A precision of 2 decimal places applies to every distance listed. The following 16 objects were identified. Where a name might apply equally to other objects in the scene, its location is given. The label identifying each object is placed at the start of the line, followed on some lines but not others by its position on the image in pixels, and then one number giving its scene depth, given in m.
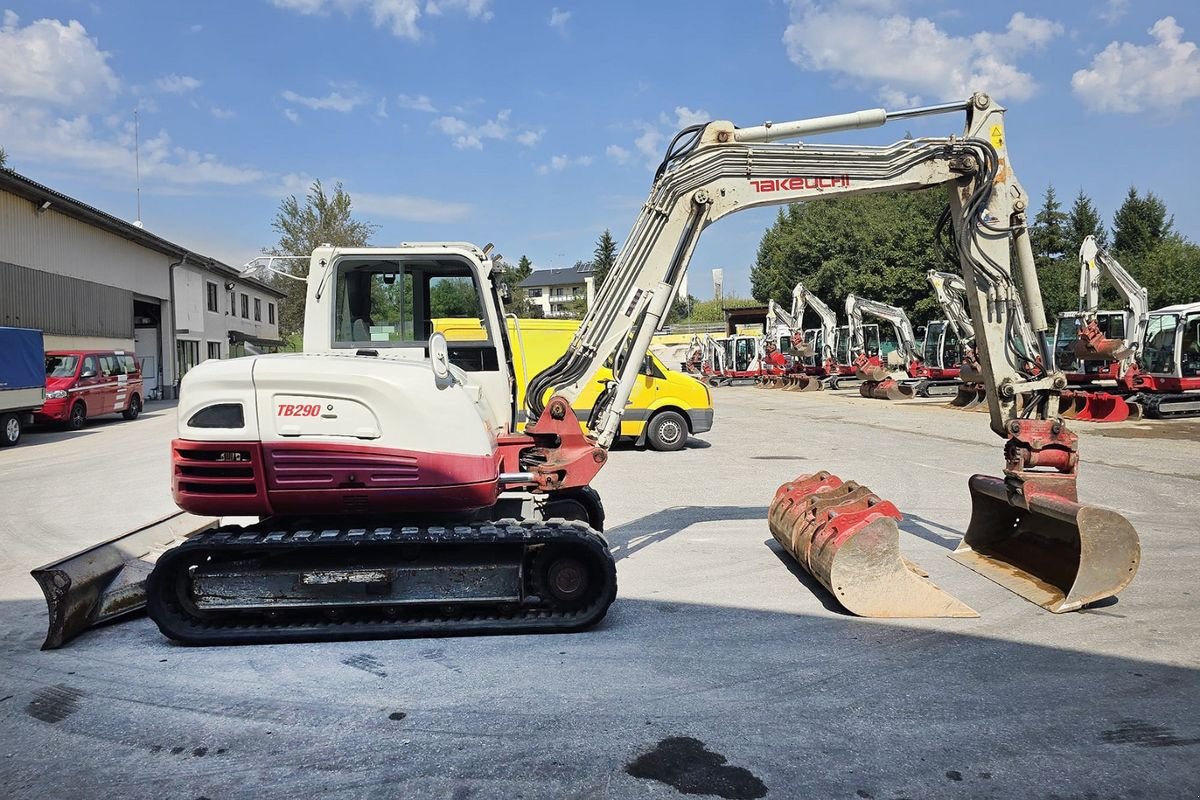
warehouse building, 25.84
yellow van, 15.46
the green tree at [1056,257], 48.28
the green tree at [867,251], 51.62
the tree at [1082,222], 57.94
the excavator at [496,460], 5.27
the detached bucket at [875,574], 5.81
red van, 21.55
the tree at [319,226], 52.59
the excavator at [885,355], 31.05
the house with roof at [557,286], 116.19
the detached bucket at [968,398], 25.30
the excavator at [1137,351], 20.89
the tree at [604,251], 99.37
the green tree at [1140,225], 56.75
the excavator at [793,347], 38.12
